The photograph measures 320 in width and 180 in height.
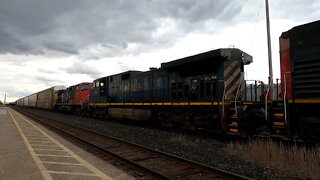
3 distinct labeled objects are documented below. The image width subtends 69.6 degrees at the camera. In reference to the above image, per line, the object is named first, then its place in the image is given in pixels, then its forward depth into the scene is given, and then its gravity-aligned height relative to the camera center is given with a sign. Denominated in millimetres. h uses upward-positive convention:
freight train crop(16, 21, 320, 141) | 6527 +302
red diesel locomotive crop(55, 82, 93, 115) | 24031 +493
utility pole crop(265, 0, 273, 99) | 11992 +2951
